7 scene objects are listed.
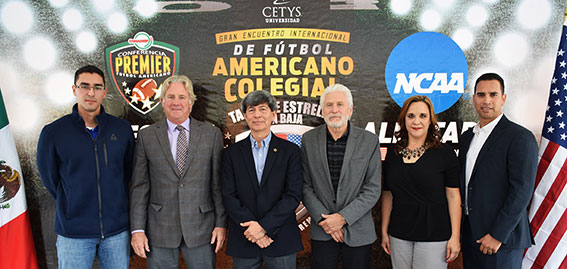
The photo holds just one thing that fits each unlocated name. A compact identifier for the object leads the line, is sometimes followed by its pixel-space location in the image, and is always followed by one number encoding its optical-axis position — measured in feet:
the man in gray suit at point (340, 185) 6.86
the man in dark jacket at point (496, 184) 6.64
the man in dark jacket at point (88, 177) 6.92
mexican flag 9.30
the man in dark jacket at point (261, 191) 6.59
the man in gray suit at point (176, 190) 6.82
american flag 8.45
